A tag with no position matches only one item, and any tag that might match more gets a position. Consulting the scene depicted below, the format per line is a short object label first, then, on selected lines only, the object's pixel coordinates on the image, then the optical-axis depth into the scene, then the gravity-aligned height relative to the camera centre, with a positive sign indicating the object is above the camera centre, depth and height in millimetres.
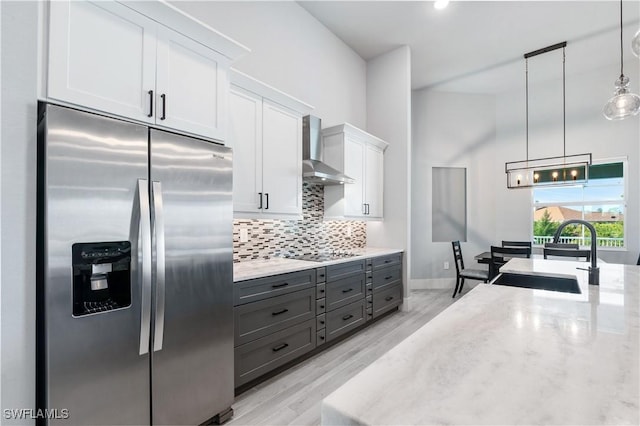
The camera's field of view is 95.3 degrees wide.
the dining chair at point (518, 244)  4902 -467
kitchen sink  1835 -442
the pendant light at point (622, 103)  2633 +1045
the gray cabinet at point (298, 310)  2152 -872
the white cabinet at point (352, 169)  3697 +624
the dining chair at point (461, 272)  4686 -942
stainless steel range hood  3088 +670
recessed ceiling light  3379 +2490
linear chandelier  4281 +750
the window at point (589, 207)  4707 +164
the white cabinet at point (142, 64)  1321 +804
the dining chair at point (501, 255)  4135 -563
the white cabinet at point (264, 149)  2428 +608
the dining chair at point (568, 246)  3779 -390
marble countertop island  514 -355
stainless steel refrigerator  1252 -296
